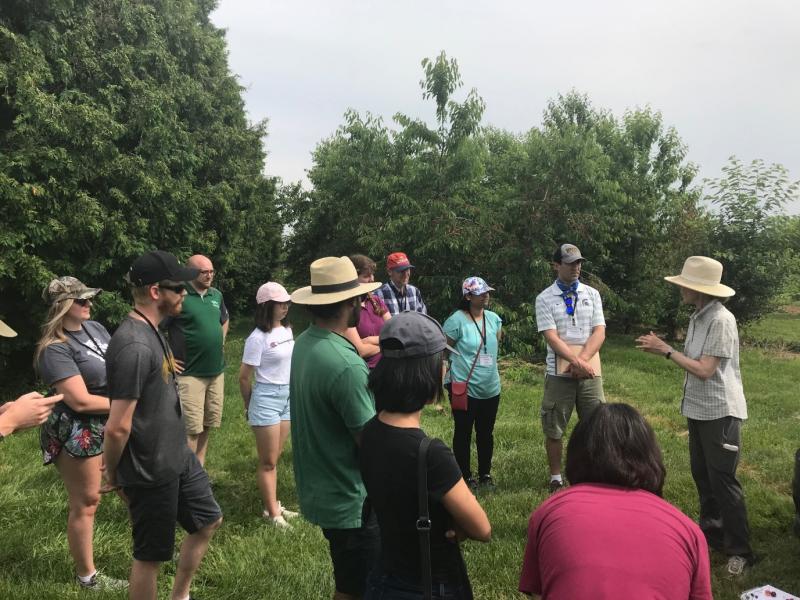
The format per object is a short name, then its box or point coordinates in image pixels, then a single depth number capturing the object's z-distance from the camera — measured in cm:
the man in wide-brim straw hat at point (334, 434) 230
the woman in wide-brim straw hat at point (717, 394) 361
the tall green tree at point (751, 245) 1294
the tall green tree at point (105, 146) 1137
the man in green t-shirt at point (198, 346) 460
